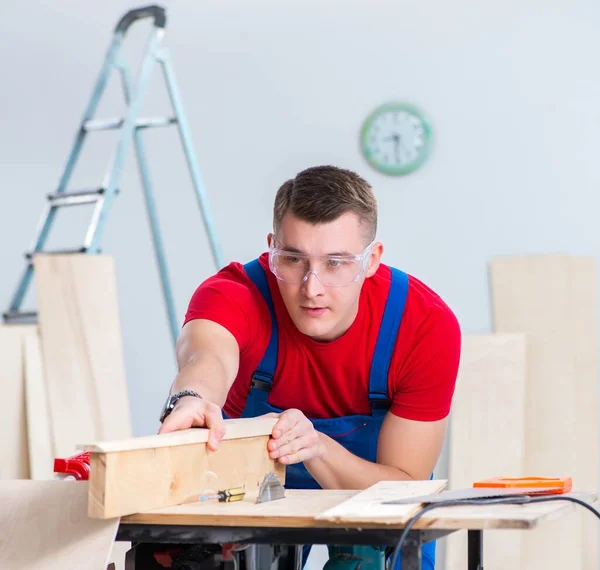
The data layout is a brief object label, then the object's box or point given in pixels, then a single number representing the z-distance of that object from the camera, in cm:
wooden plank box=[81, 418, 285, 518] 228
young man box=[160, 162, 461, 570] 265
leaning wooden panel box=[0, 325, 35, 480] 388
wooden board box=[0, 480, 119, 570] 229
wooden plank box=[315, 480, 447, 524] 223
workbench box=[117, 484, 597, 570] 224
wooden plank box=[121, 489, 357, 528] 229
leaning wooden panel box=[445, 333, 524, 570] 366
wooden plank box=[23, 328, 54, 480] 388
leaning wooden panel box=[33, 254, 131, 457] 395
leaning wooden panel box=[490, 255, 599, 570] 364
